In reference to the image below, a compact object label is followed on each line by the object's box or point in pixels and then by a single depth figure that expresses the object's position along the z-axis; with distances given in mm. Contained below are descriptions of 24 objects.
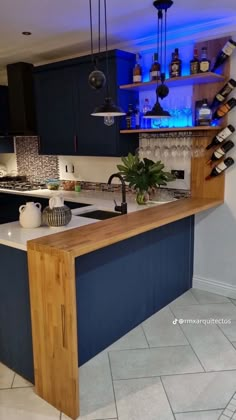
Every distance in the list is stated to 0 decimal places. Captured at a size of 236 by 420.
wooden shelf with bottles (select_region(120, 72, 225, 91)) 2836
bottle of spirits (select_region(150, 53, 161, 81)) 3052
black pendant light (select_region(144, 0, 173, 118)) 2438
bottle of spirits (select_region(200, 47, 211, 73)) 2850
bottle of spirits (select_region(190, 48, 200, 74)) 2898
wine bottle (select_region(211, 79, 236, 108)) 2919
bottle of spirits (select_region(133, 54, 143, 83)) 3232
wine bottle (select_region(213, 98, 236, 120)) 2953
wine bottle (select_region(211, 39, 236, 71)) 2834
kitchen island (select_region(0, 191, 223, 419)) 1825
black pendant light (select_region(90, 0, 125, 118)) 2309
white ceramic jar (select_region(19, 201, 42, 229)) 2260
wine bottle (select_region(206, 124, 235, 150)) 2977
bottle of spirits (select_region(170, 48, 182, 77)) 2992
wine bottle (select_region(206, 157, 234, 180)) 3059
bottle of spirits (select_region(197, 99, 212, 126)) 2975
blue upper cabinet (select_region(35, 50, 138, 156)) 3334
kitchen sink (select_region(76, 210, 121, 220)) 2930
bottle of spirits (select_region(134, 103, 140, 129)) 3398
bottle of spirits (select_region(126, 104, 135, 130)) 3375
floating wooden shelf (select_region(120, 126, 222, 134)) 2924
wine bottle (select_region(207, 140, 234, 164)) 3018
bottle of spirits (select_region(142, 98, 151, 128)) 3324
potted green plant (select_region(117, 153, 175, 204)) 3002
